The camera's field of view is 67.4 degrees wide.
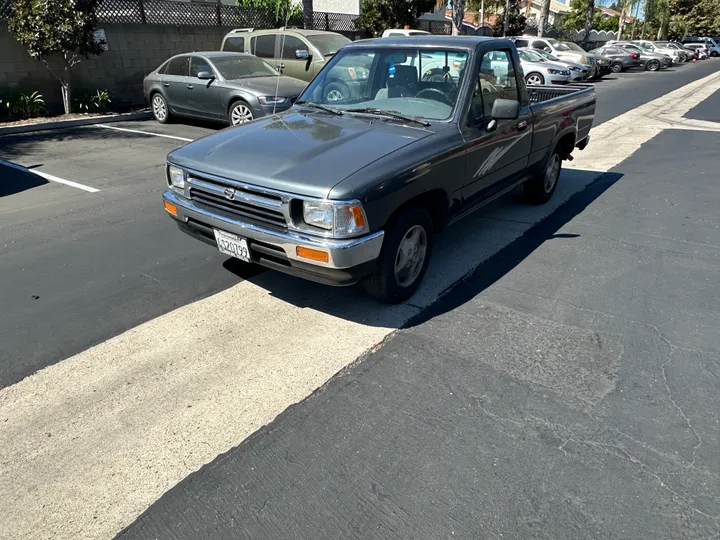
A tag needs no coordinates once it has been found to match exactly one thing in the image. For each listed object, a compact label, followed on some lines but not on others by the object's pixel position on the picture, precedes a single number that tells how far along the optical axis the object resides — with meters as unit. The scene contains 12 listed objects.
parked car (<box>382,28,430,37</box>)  16.03
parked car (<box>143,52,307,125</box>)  10.10
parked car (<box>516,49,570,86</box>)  19.59
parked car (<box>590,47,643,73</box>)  31.55
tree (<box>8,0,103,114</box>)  11.15
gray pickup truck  3.39
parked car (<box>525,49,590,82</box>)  20.70
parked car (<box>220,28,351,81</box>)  12.84
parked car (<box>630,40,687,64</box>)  35.78
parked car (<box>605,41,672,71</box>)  32.91
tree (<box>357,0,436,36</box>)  23.14
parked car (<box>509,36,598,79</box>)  23.39
